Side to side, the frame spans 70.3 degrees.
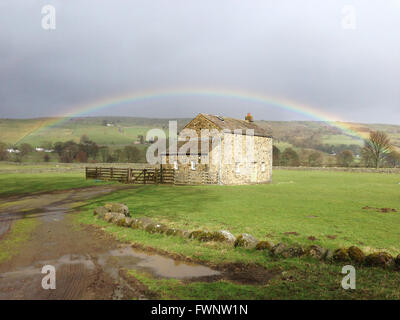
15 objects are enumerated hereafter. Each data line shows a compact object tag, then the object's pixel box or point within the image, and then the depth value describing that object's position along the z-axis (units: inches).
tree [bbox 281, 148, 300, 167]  3115.2
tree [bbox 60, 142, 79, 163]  3764.8
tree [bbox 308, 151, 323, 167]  3164.4
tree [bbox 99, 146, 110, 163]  3858.3
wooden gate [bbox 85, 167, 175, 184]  1210.0
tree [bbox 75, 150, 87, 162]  3793.8
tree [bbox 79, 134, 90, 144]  4607.5
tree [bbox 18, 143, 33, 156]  4034.2
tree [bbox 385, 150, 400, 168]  3265.3
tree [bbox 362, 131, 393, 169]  2822.3
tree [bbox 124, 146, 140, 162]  3666.3
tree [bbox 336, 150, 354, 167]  3365.9
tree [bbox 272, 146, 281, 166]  3041.3
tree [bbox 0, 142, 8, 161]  3550.2
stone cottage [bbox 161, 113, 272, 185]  1170.6
